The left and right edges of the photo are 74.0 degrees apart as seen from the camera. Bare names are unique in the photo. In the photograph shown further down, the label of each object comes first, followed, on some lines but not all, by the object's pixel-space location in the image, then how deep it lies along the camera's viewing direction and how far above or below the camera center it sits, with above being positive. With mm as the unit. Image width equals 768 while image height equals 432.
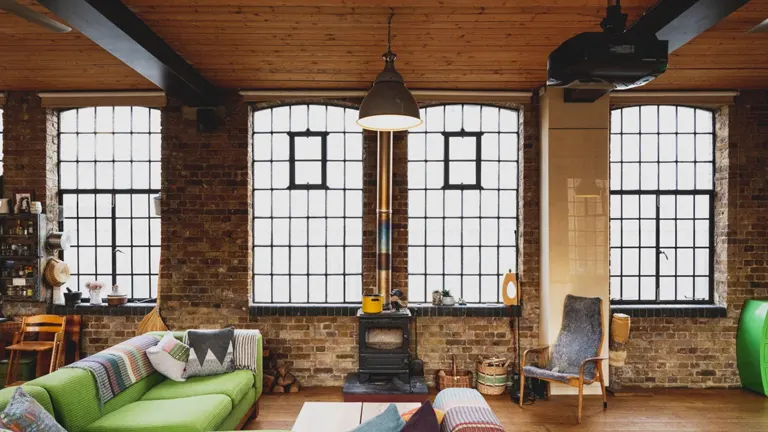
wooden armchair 5004 -1389
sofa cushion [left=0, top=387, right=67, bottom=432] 2723 -1109
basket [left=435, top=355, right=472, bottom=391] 5590 -1798
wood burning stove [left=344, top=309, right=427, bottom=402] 5391 -1486
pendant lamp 3111 +709
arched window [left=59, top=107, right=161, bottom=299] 6277 +226
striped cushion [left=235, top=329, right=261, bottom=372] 4688 -1260
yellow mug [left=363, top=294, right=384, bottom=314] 5418 -946
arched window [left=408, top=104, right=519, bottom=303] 6230 +142
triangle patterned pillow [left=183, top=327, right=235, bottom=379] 4461 -1227
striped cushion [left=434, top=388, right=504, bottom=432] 2657 -1115
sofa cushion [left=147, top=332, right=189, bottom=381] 4305 -1227
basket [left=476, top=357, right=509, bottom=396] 5551 -1768
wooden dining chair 5559 -1431
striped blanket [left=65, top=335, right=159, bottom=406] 3662 -1164
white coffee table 3455 -1442
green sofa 3264 -1394
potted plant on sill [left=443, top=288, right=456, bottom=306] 5992 -993
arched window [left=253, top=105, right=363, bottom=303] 6230 +99
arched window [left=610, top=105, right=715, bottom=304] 6211 +152
